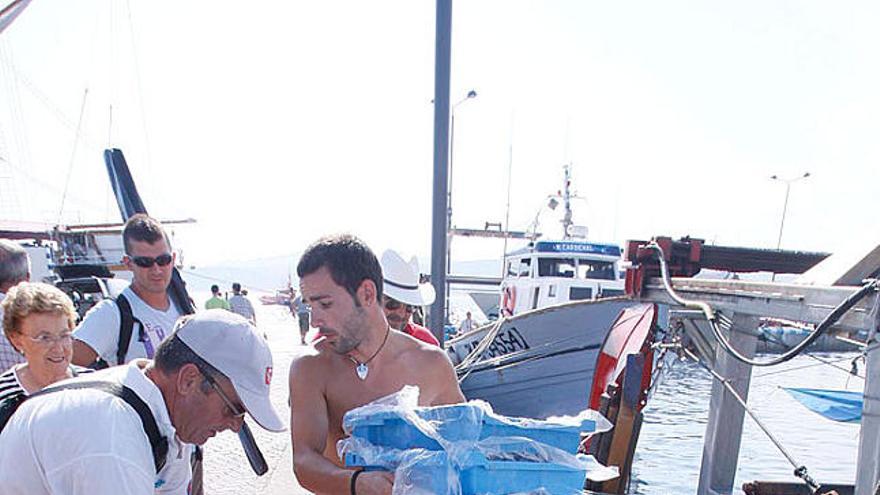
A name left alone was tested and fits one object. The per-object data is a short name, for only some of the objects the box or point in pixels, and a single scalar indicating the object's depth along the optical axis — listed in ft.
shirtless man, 7.39
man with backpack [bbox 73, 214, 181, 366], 10.82
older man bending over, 4.88
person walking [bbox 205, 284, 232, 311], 40.17
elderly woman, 9.62
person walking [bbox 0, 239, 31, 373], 12.30
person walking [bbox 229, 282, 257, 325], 43.47
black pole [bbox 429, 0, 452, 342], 18.57
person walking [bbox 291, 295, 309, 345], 58.59
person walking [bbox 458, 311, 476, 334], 78.43
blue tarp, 29.91
